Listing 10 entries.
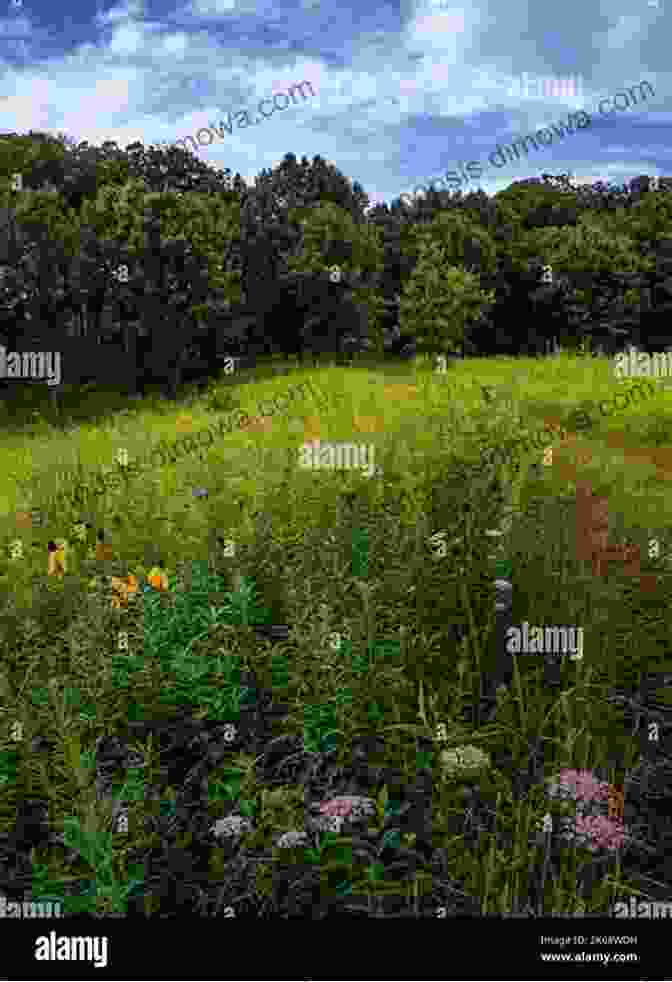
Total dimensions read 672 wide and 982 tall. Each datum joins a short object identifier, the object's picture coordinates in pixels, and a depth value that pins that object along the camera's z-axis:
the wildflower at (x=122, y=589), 5.59
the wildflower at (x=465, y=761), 3.89
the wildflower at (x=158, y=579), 5.47
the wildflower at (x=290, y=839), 3.63
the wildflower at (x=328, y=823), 3.67
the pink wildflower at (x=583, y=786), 3.69
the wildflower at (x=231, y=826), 3.75
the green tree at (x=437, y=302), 32.94
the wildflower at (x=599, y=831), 3.59
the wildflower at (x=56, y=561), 6.09
